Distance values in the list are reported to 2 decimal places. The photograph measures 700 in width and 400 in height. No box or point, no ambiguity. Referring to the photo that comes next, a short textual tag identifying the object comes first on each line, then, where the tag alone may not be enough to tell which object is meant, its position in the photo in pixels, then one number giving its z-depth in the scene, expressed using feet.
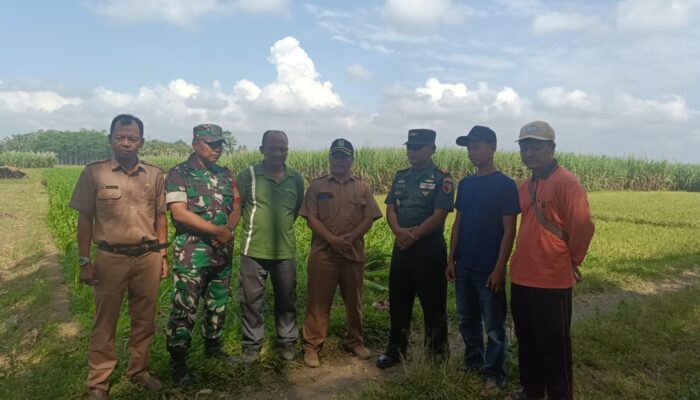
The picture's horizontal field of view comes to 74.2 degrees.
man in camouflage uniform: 10.94
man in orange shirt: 9.39
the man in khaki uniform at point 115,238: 10.11
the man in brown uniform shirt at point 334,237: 12.51
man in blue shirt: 10.69
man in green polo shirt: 12.07
